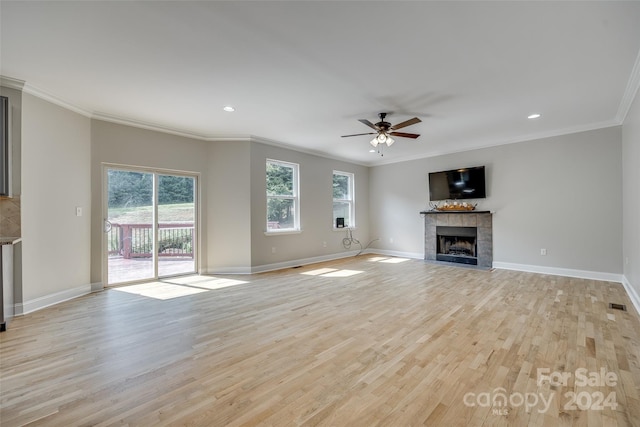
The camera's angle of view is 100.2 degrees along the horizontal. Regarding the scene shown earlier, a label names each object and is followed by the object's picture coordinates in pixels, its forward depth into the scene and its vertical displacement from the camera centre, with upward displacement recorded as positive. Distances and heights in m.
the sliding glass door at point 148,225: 4.41 -0.18
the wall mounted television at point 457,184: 5.92 +0.65
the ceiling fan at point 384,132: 4.11 +1.27
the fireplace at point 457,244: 6.14 -0.77
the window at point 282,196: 5.84 +0.38
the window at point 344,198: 7.41 +0.44
